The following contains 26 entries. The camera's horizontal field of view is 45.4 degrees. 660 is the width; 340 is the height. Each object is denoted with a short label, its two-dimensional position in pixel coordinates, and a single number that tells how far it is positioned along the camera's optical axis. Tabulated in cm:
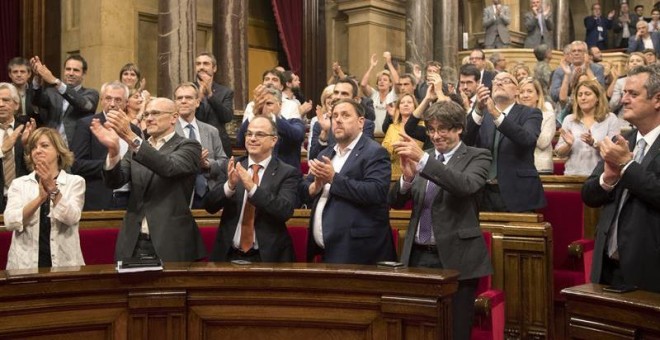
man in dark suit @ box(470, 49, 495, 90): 722
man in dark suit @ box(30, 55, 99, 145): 490
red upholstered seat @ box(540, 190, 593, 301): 424
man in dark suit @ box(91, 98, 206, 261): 322
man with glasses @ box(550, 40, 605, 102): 694
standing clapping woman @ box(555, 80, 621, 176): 473
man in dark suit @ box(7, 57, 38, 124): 529
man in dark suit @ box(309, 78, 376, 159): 442
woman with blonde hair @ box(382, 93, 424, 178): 525
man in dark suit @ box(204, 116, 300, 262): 335
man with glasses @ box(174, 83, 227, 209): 424
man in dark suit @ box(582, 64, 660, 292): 257
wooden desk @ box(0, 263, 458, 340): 245
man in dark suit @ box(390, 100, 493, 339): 296
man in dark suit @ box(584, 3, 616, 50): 1327
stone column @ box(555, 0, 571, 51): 1357
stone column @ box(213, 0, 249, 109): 718
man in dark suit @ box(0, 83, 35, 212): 418
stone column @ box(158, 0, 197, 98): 648
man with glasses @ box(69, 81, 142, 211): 420
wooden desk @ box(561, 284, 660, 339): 203
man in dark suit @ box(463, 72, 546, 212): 408
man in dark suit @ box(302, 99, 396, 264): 324
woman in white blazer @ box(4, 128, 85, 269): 324
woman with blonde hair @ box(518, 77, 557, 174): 488
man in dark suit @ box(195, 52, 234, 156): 495
